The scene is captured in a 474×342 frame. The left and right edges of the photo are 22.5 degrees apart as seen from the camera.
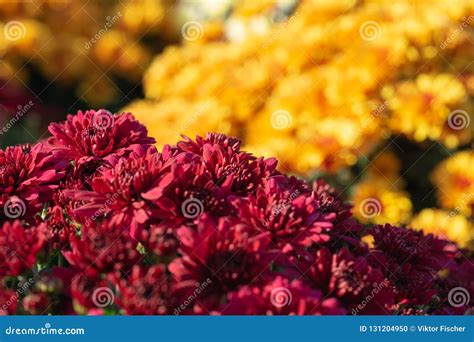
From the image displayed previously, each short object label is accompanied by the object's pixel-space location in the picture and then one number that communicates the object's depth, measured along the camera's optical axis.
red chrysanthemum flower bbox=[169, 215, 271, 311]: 0.43
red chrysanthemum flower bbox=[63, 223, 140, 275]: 0.42
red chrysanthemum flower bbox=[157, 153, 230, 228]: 0.45
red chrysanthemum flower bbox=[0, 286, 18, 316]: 0.43
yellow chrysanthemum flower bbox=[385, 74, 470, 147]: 0.81
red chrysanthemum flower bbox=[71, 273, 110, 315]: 0.42
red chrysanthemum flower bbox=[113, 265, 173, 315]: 0.41
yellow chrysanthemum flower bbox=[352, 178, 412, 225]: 0.83
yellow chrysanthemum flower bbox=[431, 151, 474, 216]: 0.82
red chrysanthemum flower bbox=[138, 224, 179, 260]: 0.43
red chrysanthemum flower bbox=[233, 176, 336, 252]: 0.45
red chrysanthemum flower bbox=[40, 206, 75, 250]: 0.46
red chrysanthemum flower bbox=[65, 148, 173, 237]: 0.44
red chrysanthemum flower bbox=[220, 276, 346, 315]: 0.42
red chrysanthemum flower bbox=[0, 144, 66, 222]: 0.47
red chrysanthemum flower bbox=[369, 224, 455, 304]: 0.48
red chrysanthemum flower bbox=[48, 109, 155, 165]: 0.50
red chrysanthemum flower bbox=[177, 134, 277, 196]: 0.48
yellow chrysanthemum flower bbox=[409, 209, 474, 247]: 0.78
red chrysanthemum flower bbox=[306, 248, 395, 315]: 0.44
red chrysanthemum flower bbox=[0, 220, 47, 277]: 0.43
